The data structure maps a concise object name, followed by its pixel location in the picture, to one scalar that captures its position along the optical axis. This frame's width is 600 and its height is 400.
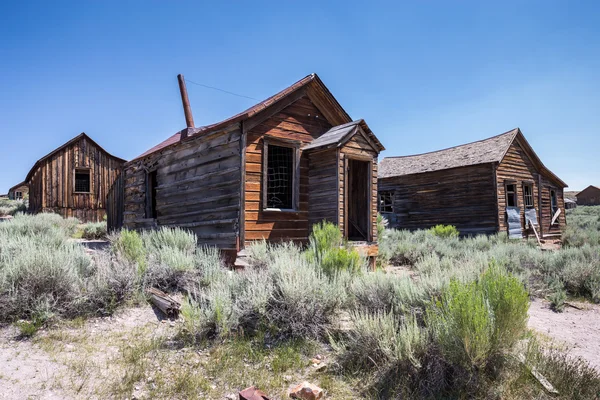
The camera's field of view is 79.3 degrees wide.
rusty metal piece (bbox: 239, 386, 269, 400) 2.70
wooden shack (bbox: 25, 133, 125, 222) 18.58
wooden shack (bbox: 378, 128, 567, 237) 16.88
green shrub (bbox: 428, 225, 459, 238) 15.32
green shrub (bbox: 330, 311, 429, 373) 3.16
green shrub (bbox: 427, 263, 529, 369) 2.86
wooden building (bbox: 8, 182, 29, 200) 38.64
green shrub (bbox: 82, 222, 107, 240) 15.33
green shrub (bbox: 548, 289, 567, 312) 5.83
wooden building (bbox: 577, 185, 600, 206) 52.88
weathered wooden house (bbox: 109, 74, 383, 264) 7.85
